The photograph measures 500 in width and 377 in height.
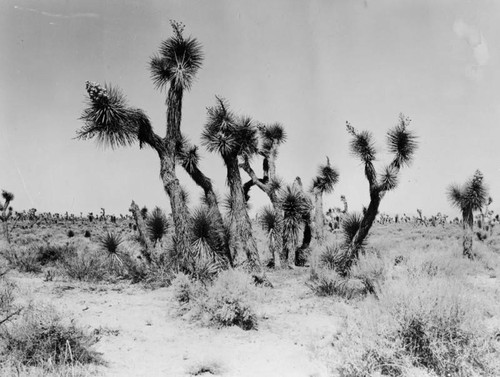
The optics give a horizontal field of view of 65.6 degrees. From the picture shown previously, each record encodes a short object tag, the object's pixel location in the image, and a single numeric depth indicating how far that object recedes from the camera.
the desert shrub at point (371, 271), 10.09
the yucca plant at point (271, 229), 16.48
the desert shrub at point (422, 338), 5.00
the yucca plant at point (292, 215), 16.69
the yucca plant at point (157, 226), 16.16
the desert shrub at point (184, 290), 9.10
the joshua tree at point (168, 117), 10.52
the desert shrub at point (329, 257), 13.55
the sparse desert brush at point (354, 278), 10.25
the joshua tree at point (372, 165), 13.15
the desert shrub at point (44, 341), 5.08
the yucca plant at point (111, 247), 14.33
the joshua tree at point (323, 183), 19.55
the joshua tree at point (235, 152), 12.65
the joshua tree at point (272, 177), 16.33
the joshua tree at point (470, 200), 19.69
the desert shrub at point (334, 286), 10.41
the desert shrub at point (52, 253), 16.22
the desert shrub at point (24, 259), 14.48
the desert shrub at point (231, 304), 7.75
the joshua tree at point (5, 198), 27.16
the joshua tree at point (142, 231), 13.78
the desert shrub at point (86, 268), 12.60
